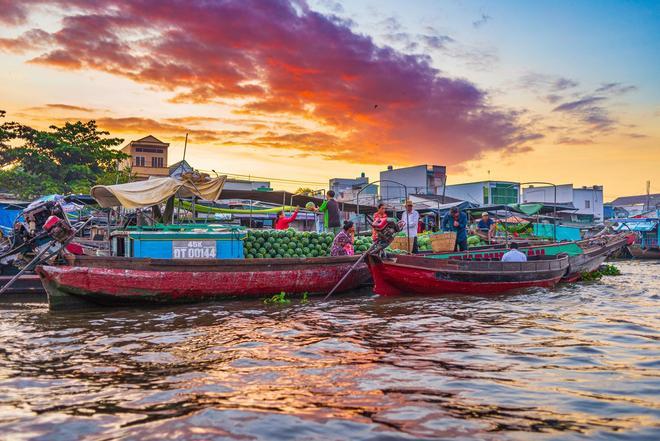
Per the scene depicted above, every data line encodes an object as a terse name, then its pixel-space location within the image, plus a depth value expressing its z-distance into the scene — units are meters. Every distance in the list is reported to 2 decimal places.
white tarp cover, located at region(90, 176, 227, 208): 11.11
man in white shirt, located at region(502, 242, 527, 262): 13.47
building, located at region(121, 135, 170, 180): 51.31
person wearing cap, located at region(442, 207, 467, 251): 14.82
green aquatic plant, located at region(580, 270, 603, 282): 16.45
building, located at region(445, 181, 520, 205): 43.91
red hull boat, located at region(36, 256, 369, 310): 10.20
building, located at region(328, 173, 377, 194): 50.00
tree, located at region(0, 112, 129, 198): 30.84
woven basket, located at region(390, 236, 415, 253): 15.84
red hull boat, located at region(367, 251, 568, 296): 11.99
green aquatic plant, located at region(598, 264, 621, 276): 18.17
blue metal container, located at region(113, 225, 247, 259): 11.08
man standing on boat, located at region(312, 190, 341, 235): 14.39
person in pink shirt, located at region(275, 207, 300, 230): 14.71
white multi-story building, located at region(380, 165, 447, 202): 45.03
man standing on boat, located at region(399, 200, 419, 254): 14.08
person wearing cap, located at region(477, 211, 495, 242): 19.46
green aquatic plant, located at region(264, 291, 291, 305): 11.49
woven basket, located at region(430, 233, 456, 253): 15.10
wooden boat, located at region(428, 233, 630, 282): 14.79
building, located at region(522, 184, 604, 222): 48.25
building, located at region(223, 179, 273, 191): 35.44
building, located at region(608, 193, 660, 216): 55.92
